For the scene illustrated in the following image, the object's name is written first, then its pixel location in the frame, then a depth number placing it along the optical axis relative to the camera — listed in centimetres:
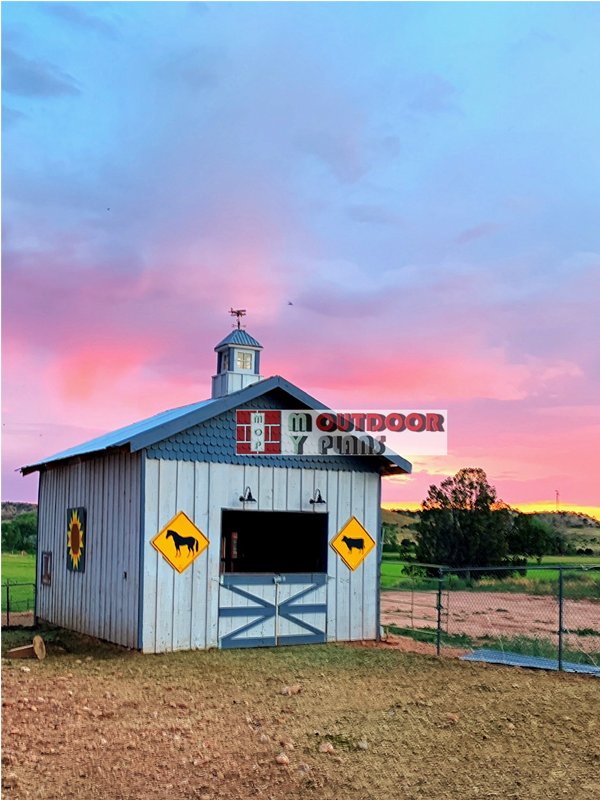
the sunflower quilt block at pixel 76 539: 1584
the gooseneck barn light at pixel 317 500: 1510
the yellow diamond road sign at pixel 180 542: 1358
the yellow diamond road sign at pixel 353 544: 1539
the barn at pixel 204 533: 1355
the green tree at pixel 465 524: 3419
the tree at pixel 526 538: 3631
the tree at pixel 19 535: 4788
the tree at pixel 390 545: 4573
